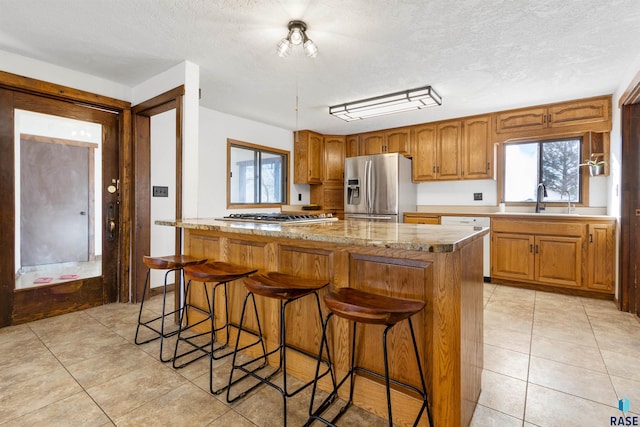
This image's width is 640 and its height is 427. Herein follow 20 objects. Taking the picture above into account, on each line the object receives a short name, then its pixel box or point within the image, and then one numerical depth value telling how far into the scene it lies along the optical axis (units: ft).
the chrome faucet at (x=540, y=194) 13.20
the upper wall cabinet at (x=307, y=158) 16.96
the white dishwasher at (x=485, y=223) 13.11
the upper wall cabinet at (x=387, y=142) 15.79
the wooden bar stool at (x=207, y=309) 5.94
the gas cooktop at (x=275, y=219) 7.45
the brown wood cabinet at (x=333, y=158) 17.58
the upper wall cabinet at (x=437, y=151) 14.48
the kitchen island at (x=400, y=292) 4.32
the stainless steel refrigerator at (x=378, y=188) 14.73
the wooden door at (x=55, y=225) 8.61
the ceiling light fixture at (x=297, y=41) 6.93
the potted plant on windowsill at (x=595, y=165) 11.58
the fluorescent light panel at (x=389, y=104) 10.85
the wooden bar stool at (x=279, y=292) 4.80
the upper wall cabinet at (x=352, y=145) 17.46
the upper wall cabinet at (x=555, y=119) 11.48
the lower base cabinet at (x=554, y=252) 11.00
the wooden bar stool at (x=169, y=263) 7.08
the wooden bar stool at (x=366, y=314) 3.84
